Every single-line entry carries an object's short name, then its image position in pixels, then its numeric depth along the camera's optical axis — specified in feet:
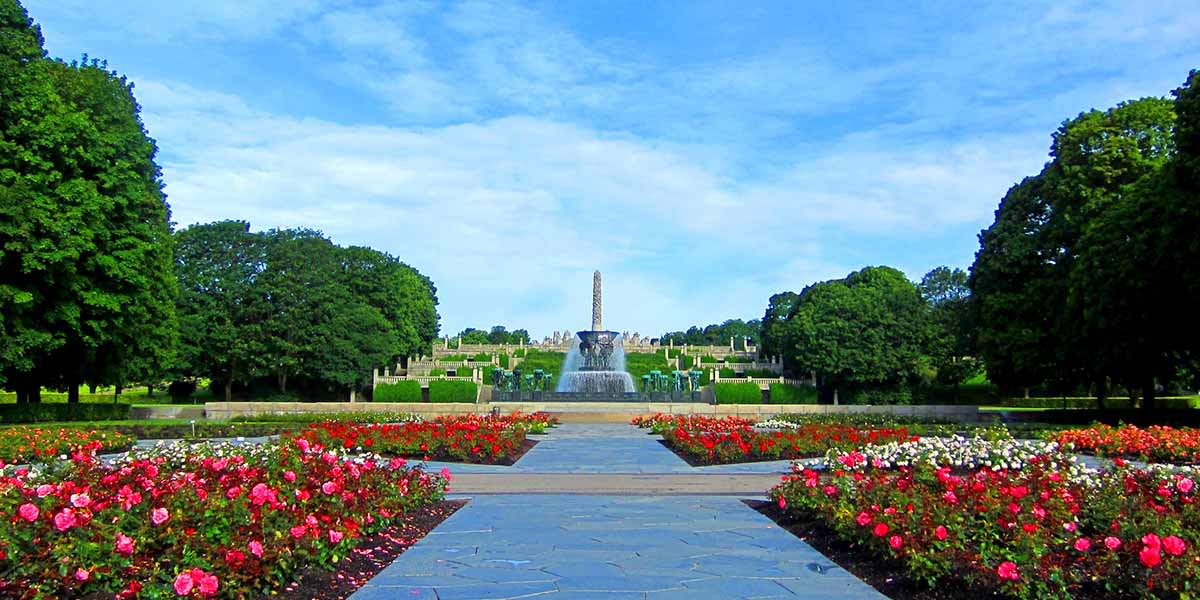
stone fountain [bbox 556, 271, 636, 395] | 159.02
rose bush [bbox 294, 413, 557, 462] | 58.75
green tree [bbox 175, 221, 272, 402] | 162.30
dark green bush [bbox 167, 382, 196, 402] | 191.11
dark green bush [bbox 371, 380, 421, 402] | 159.12
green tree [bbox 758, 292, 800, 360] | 245.55
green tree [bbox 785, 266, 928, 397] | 181.78
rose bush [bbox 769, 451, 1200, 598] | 20.56
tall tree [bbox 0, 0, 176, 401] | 82.23
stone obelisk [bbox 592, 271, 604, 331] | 268.62
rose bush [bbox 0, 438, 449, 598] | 20.47
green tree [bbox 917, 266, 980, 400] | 144.25
